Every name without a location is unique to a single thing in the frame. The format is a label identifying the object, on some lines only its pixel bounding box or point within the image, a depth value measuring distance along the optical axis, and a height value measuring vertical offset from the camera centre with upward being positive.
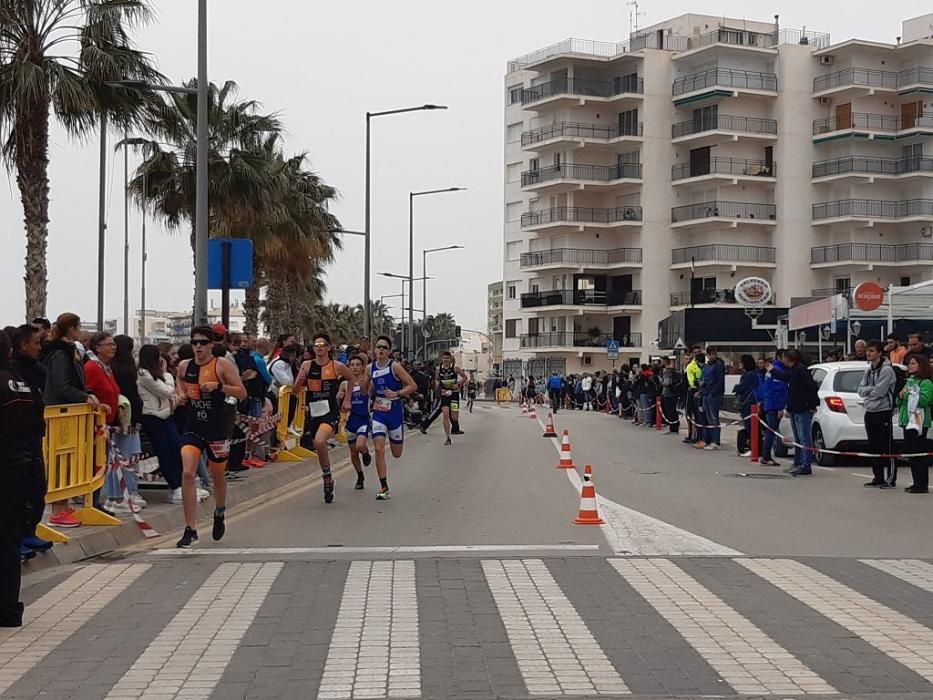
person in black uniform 6.79 -0.72
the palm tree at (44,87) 20.53 +5.01
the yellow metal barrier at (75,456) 9.67 -0.91
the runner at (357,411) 13.60 -0.67
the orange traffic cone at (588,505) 11.29 -1.51
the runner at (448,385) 24.91 -0.63
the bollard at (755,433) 19.25 -1.32
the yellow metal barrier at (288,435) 17.61 -1.28
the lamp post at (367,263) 34.53 +2.93
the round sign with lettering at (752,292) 40.78 +2.40
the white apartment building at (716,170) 68.62 +11.79
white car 17.66 -0.85
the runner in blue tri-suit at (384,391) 13.53 -0.42
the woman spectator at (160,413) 12.12 -0.62
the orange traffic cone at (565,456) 17.38 -1.56
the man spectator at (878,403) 14.80 -0.61
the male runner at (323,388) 13.20 -0.37
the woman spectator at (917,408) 13.98 -0.65
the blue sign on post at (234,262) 17.62 +1.50
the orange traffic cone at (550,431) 26.64 -1.79
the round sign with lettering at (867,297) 24.69 +1.33
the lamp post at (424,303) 63.81 +3.27
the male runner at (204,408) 9.91 -0.46
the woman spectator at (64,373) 10.05 -0.15
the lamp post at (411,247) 47.64 +4.93
